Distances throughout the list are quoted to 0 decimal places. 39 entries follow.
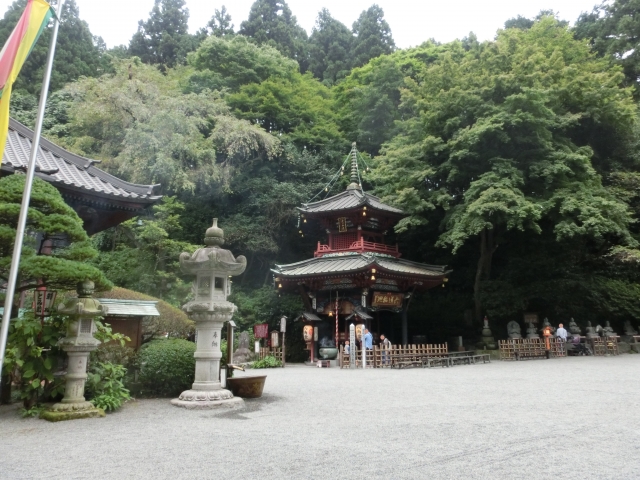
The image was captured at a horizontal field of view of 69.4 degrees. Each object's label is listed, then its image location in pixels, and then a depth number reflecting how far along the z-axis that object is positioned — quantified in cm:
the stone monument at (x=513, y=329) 2419
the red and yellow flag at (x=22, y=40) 566
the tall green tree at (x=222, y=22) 4947
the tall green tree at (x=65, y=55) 3316
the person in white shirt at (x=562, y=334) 2185
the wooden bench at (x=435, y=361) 1780
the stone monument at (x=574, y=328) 2371
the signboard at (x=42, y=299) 955
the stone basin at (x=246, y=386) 991
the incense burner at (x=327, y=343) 2194
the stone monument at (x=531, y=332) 2371
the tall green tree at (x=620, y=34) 3228
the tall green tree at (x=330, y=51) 4641
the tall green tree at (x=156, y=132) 2419
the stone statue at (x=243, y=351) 2209
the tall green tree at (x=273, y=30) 4653
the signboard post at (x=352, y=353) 1772
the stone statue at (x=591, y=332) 2283
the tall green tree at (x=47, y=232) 741
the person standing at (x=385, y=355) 1778
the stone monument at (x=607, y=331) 2299
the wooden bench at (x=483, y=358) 1980
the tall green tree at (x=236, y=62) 3503
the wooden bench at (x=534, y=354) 2069
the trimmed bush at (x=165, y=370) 1006
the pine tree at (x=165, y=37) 4559
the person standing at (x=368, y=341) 1895
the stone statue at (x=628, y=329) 2510
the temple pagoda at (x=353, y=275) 2155
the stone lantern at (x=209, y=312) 909
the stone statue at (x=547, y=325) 2388
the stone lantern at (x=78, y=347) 782
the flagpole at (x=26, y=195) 477
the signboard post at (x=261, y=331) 2323
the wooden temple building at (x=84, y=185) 998
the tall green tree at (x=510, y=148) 2067
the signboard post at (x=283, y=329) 2008
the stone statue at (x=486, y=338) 2349
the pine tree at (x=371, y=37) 4491
